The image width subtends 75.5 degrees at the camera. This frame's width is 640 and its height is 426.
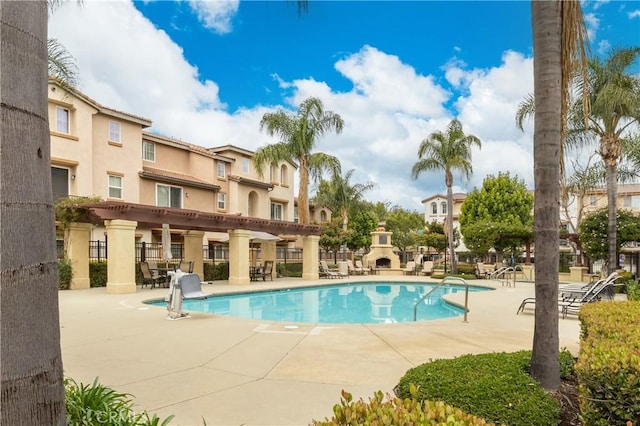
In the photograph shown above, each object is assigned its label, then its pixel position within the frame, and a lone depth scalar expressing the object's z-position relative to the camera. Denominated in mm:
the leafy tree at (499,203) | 39125
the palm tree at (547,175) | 4461
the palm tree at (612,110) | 15828
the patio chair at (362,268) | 31078
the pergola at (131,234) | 16344
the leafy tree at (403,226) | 53562
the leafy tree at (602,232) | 19516
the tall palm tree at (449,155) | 27578
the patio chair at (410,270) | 31391
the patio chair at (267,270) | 23578
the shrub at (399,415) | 2223
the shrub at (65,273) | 17189
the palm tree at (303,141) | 26658
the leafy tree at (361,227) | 39938
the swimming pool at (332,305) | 13445
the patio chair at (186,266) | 20877
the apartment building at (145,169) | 22156
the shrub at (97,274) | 18969
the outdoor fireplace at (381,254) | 33406
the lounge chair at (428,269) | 30516
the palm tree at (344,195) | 38812
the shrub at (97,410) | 3344
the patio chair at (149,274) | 18594
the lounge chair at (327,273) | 27469
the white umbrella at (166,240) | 16656
